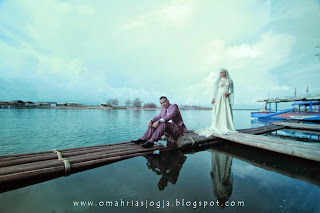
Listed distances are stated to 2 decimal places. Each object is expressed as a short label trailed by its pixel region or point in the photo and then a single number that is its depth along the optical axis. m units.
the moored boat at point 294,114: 17.55
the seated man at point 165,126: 4.30
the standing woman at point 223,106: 6.40
